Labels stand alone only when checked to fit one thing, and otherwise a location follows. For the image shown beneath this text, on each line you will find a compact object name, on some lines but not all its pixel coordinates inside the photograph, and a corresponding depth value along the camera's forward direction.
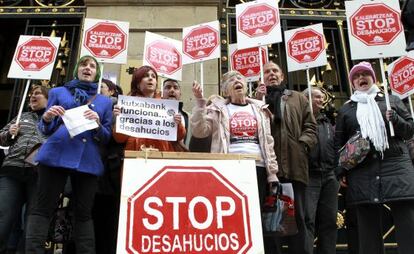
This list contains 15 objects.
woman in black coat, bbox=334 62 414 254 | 3.72
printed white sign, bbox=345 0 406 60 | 5.03
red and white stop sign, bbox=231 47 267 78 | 5.94
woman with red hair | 3.97
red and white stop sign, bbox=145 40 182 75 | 5.18
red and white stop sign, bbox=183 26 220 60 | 5.54
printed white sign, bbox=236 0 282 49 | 5.40
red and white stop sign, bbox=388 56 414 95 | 5.62
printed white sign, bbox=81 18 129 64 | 5.34
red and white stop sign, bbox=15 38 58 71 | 5.57
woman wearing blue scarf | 3.52
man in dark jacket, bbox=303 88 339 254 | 4.70
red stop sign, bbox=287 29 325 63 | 5.87
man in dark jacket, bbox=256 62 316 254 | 4.18
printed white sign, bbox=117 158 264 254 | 2.64
